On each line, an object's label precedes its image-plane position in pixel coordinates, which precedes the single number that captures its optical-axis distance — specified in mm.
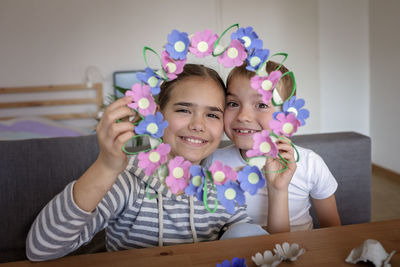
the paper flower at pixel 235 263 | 619
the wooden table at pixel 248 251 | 675
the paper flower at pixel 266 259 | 638
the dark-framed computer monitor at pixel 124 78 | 3448
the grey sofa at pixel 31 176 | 1248
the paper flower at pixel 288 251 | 655
